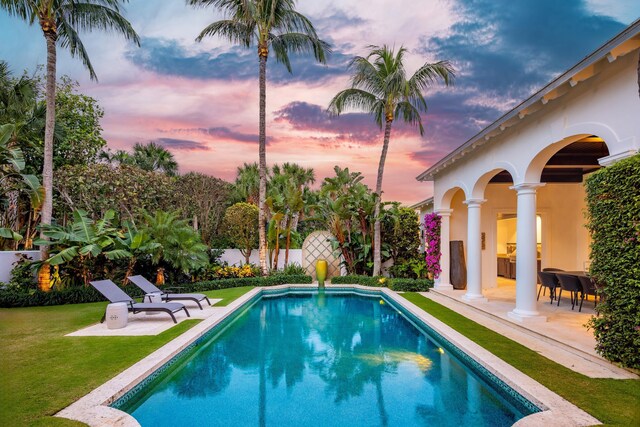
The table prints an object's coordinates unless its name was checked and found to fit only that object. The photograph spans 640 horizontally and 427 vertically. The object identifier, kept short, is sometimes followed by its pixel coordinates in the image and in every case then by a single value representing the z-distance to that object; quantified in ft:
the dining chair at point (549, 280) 34.55
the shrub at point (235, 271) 56.54
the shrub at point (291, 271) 60.37
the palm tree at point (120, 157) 95.45
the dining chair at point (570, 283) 31.48
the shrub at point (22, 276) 39.55
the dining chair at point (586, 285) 29.86
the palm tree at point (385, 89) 49.49
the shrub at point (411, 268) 55.36
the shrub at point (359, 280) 55.47
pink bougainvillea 51.11
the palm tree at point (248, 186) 105.52
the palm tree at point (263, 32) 53.01
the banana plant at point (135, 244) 42.11
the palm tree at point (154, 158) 101.71
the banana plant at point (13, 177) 35.65
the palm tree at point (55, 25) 39.56
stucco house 19.13
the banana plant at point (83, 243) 38.58
